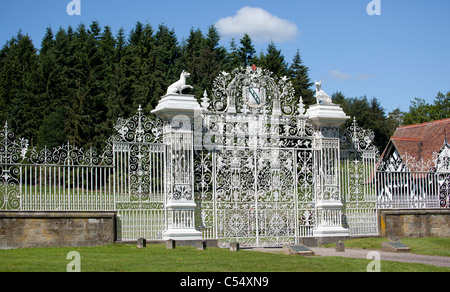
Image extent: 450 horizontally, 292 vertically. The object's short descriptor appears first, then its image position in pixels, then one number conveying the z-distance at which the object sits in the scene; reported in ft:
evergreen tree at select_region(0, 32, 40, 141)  128.36
